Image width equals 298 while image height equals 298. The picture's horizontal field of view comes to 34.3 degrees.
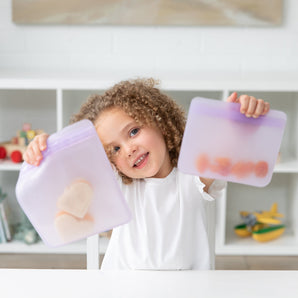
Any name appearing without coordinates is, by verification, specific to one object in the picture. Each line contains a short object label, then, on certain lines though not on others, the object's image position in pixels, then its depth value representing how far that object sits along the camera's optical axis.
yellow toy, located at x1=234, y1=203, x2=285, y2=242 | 1.97
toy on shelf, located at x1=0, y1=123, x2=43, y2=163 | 1.93
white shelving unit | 1.81
